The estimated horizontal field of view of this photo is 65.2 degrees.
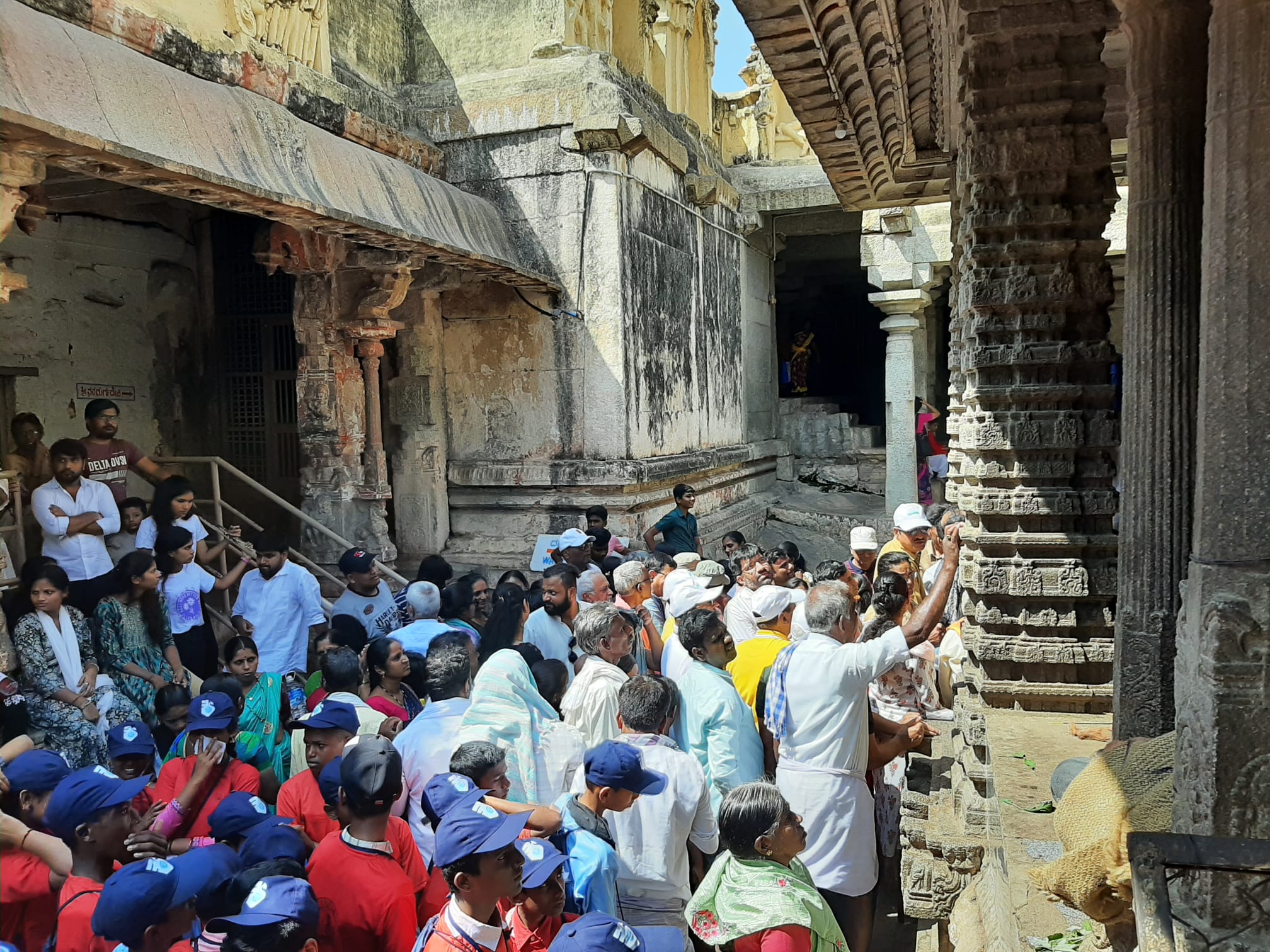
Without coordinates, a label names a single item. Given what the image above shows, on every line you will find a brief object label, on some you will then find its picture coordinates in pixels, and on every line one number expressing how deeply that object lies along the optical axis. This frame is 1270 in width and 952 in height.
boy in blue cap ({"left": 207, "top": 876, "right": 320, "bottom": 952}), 2.14
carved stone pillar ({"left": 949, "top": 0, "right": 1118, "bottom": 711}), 4.25
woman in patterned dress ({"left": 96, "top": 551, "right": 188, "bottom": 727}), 4.75
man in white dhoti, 3.42
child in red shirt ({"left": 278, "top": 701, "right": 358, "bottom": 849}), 3.14
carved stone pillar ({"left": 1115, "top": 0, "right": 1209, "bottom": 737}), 2.86
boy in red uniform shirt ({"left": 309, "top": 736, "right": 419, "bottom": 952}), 2.56
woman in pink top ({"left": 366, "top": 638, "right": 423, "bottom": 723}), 3.98
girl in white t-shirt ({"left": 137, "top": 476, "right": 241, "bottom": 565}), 5.62
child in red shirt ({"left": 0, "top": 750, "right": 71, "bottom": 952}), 2.50
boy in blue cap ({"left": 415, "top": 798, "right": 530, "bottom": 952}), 2.29
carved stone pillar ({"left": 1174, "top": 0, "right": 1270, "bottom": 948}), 1.97
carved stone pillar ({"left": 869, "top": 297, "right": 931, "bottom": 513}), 13.16
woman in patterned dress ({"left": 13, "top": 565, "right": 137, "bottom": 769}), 4.18
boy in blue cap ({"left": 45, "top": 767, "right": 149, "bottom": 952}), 2.62
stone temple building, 2.89
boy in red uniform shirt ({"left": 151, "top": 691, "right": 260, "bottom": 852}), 3.21
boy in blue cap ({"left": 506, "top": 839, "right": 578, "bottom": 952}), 2.50
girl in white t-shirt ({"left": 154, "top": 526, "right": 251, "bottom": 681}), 5.30
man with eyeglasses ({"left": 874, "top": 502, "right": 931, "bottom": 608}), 6.05
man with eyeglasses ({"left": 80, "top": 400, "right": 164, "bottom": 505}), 5.89
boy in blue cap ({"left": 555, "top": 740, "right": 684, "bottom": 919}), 2.75
